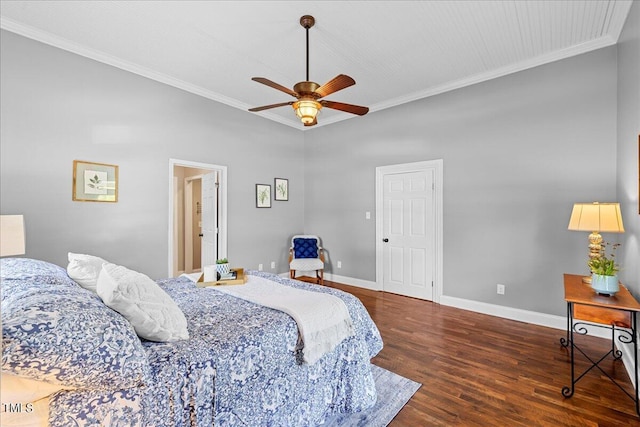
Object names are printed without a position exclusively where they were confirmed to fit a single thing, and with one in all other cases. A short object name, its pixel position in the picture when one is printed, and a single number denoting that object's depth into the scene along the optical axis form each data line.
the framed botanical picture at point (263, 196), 4.88
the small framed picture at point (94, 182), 3.01
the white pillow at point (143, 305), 1.29
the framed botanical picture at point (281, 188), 5.17
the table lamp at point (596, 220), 2.26
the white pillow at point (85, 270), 1.78
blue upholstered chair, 4.80
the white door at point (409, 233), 4.14
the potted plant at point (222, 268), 2.55
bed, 0.93
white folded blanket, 1.67
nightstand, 1.90
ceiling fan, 2.25
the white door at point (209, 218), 4.38
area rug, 1.83
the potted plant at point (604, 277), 2.07
